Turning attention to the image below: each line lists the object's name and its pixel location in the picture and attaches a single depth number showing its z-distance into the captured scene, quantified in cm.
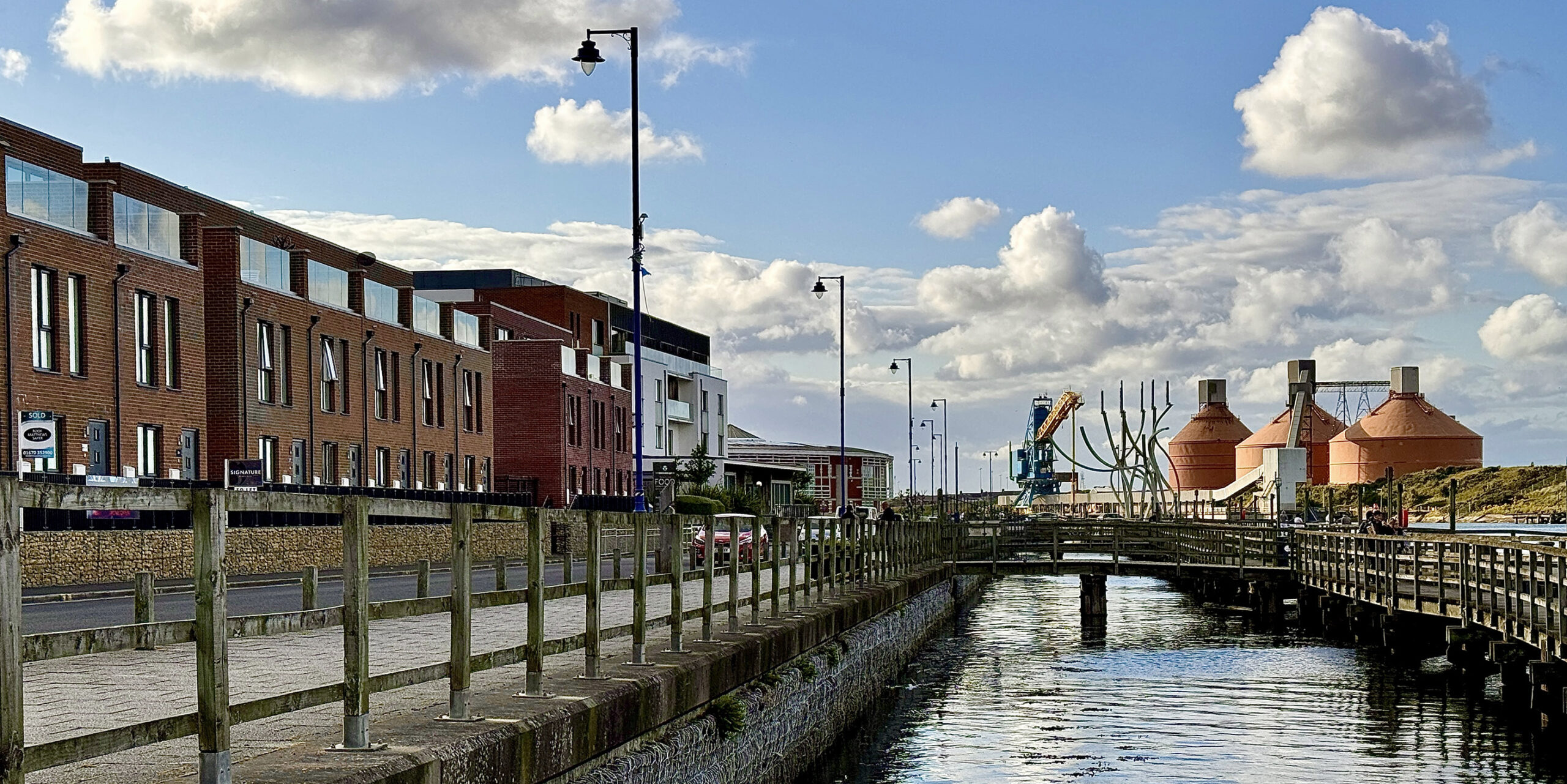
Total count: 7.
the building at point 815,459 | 15362
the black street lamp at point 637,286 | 3147
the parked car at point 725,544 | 2700
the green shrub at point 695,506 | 5309
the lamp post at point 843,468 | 6383
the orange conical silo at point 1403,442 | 17412
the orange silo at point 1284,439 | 15975
